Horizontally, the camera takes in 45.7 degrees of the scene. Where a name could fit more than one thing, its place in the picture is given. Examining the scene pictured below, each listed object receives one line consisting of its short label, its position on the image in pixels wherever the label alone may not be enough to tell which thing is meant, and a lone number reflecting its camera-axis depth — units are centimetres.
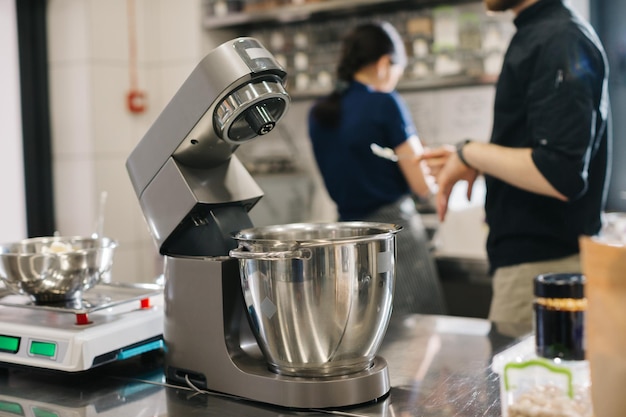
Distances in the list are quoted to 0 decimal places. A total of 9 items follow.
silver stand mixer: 93
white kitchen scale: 103
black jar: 103
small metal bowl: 112
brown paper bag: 62
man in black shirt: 142
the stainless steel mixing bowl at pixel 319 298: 88
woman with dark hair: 247
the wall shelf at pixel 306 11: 319
